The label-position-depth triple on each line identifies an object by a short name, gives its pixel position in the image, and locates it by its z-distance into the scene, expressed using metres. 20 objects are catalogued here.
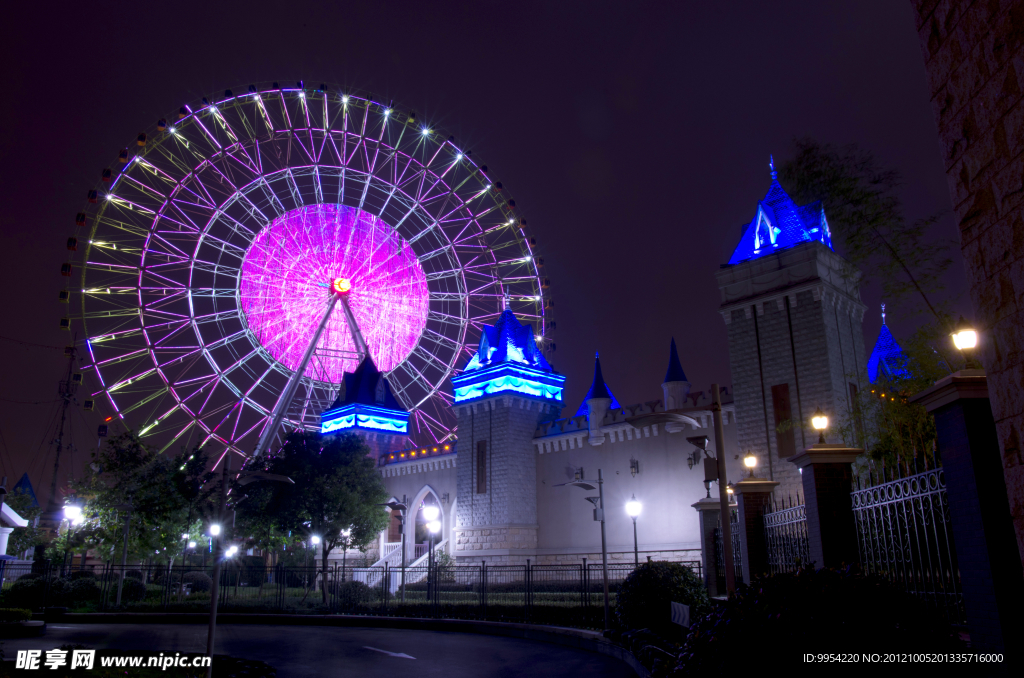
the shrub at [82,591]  25.19
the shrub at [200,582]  35.47
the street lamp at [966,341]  6.89
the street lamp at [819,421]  10.67
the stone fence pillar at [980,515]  5.66
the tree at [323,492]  32.00
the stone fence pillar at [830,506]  9.20
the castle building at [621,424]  26.16
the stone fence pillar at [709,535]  17.19
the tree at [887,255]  12.92
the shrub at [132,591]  28.91
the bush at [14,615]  16.98
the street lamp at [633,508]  20.34
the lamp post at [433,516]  41.38
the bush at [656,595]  14.15
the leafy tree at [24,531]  43.06
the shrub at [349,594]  24.39
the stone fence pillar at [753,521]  12.98
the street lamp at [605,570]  16.72
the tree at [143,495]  32.06
